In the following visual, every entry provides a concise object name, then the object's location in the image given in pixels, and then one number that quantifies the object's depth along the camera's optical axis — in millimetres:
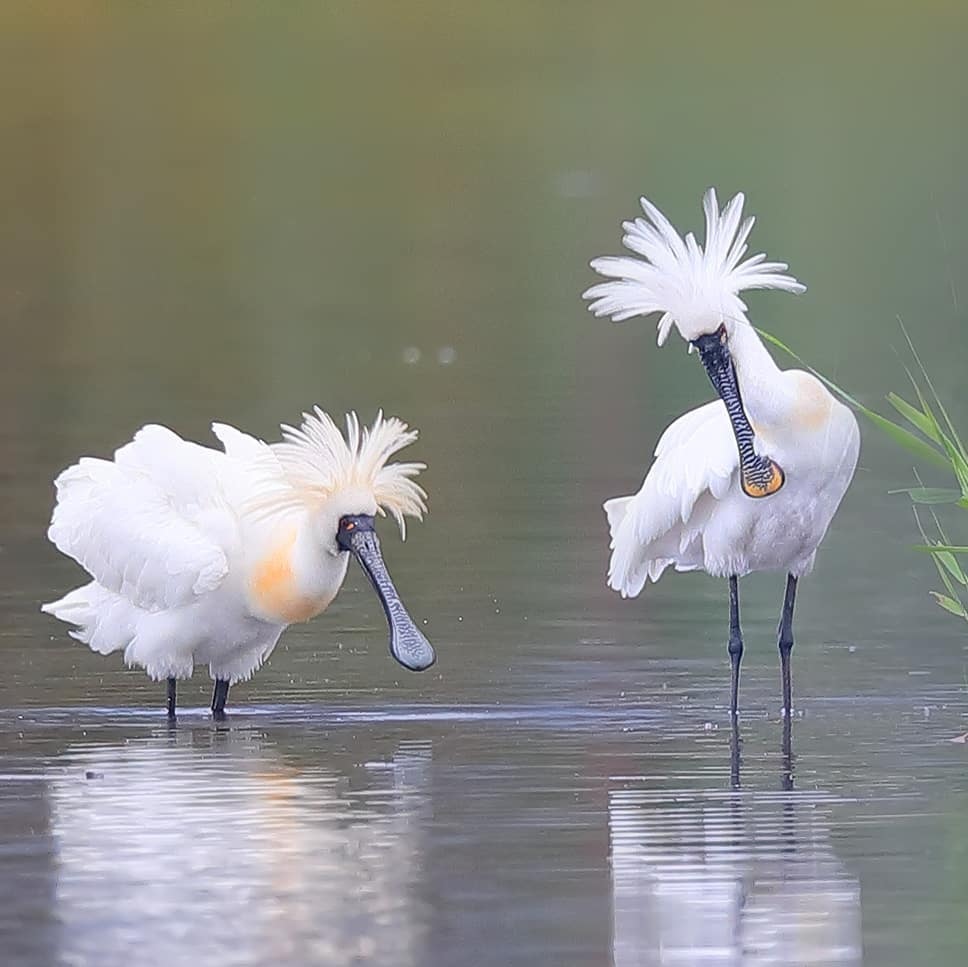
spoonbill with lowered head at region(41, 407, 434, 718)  22812
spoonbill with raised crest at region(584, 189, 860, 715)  22187
